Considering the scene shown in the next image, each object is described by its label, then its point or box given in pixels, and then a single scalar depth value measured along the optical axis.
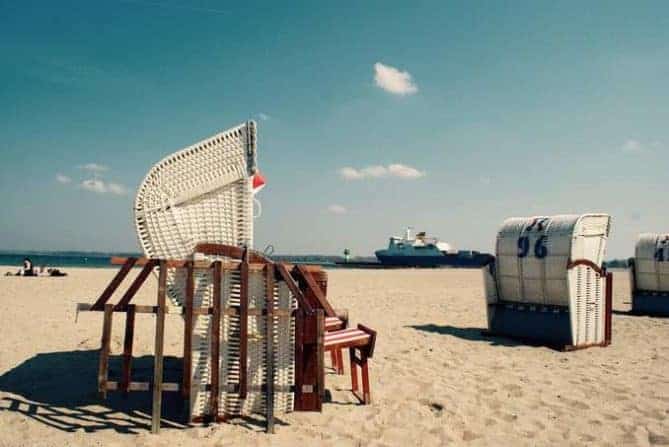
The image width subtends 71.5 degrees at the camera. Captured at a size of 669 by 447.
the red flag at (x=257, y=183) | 4.71
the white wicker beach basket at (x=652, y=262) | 12.95
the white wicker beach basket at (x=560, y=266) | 7.92
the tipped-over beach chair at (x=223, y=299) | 4.12
